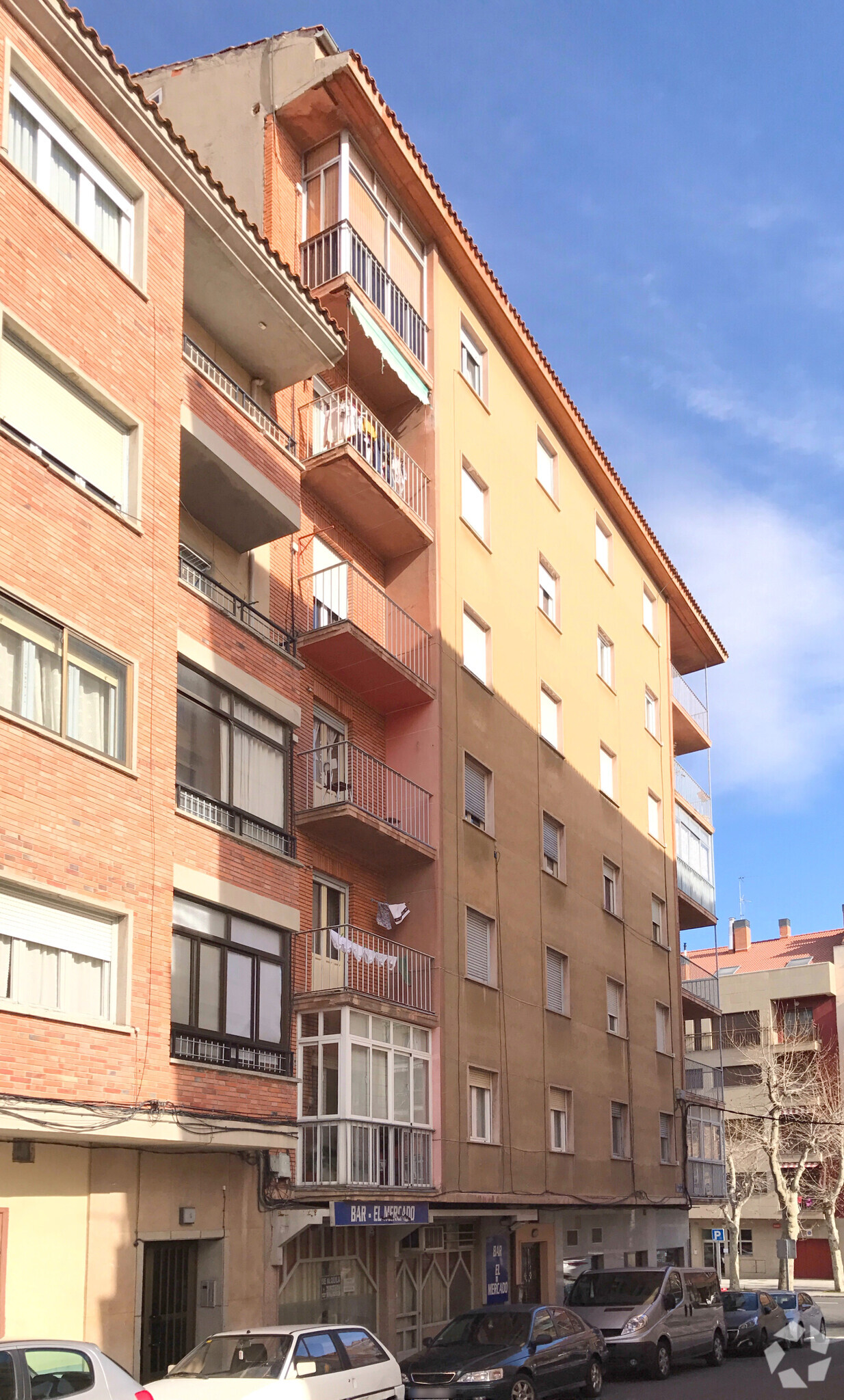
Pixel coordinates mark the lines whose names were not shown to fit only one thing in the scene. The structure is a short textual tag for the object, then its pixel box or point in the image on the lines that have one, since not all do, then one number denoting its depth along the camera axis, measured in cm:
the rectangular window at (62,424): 1398
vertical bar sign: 2369
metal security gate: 1559
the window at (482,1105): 2275
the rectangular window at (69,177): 1458
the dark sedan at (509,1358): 1609
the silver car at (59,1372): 955
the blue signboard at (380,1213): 1741
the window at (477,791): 2414
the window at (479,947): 2341
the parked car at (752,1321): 2644
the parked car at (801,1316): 2959
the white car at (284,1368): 1237
